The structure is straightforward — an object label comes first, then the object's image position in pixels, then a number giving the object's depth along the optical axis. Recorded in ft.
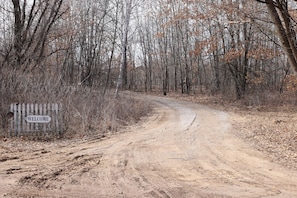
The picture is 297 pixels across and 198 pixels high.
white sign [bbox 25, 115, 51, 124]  33.96
